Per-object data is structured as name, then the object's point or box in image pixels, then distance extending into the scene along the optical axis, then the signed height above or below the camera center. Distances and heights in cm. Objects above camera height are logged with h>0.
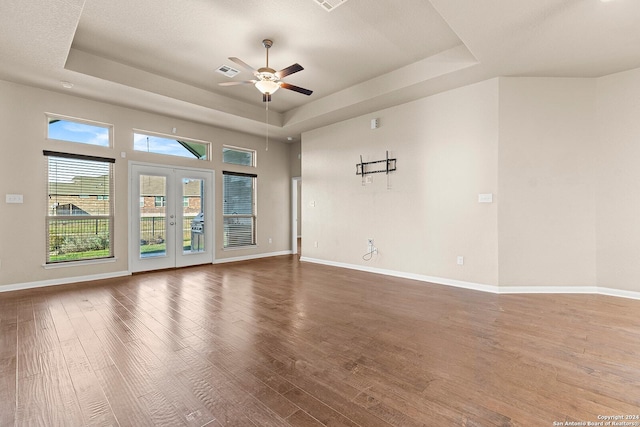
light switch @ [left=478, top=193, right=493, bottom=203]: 421 +21
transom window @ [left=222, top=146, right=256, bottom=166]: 681 +141
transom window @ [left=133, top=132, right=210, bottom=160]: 555 +140
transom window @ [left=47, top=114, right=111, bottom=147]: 465 +141
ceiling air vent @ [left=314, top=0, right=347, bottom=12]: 286 +213
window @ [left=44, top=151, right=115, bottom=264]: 464 +10
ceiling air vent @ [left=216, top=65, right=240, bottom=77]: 445 +228
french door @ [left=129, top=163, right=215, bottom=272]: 548 -9
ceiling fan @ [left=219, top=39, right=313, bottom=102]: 356 +175
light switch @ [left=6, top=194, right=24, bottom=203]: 424 +23
